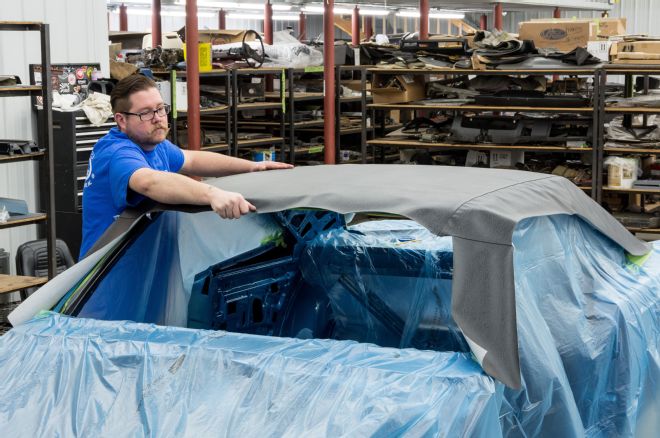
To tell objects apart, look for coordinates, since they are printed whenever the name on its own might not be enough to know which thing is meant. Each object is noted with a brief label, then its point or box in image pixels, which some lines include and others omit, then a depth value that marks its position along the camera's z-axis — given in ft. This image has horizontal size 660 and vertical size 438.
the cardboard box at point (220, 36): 37.78
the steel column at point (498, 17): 74.13
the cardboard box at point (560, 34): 39.70
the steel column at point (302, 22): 74.09
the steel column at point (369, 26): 89.40
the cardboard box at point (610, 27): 46.80
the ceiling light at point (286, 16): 84.96
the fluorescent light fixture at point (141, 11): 68.13
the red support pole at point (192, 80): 29.58
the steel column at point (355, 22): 66.72
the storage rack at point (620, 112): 29.55
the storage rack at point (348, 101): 35.42
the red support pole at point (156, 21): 55.31
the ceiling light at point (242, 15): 75.12
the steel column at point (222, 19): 72.33
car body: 6.98
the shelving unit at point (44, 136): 19.93
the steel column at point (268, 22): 63.16
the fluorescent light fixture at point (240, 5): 56.79
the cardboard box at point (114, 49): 33.42
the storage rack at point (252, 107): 33.51
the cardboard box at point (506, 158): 32.99
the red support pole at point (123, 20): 70.57
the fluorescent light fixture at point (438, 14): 75.41
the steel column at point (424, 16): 54.75
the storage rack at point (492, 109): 30.53
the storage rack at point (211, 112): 29.81
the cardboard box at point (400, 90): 35.12
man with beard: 9.72
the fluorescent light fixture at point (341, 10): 67.10
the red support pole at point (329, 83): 37.40
